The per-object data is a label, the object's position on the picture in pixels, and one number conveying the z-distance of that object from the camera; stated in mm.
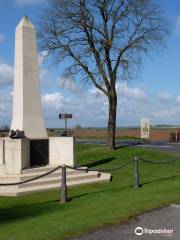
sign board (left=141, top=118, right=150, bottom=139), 37588
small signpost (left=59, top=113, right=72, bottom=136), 25239
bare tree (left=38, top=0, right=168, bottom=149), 28906
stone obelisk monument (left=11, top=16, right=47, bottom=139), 16562
